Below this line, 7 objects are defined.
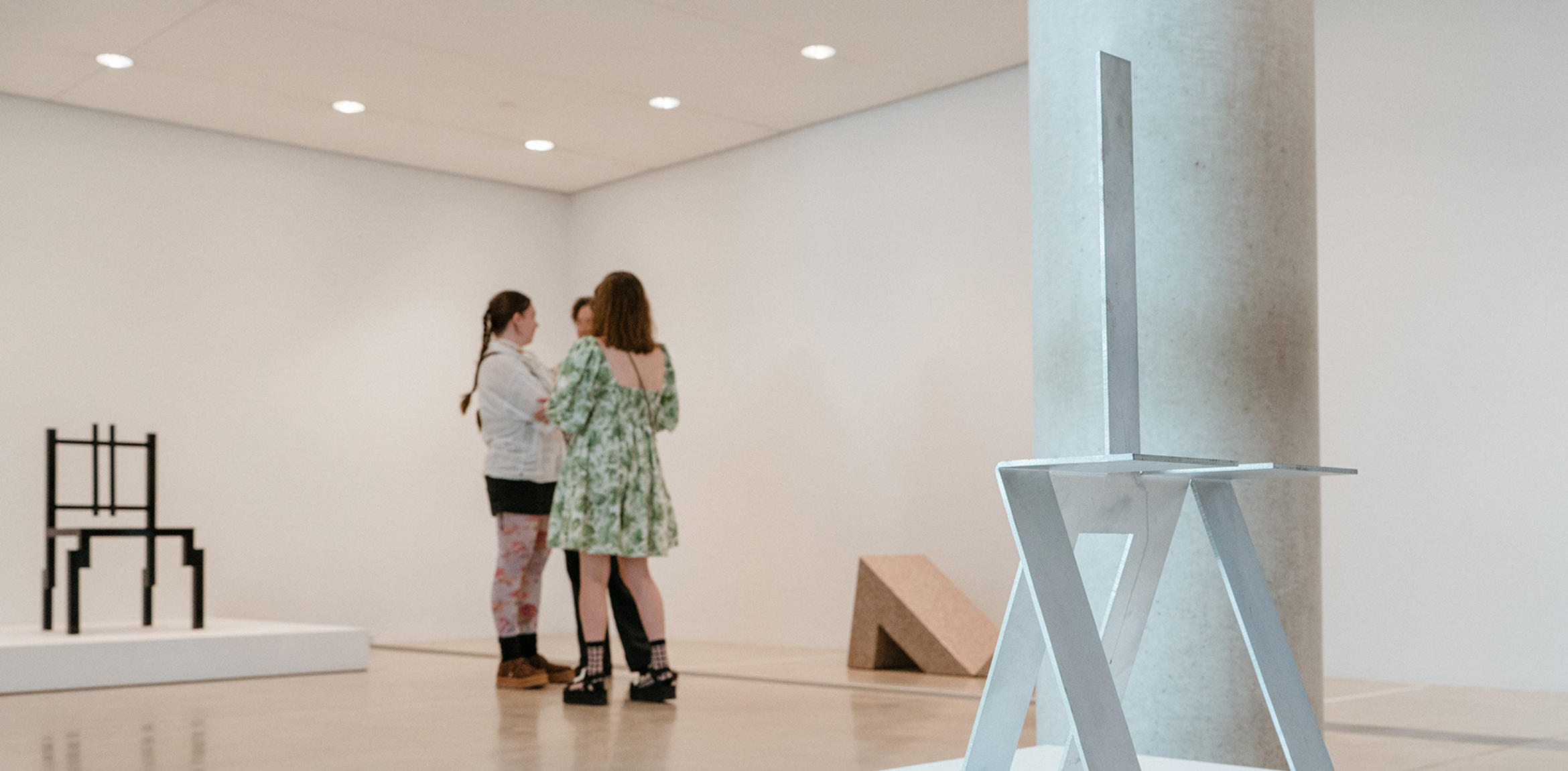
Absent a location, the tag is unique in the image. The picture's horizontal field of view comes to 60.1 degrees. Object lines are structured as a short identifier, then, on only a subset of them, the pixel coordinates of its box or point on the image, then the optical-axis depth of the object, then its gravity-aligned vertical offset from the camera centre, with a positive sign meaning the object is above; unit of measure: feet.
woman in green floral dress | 13.24 -0.25
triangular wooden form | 16.14 -2.18
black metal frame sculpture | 16.34 -1.03
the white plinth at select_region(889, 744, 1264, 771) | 5.74 -1.37
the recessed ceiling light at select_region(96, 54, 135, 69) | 17.88 +5.20
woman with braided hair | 14.87 -0.31
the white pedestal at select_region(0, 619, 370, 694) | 14.71 -2.34
